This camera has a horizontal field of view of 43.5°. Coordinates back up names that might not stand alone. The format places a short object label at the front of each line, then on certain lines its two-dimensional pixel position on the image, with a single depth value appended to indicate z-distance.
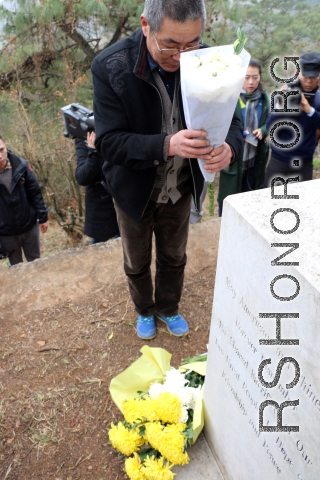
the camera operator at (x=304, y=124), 3.18
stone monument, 0.94
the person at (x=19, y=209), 3.18
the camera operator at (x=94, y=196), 2.92
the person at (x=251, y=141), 3.45
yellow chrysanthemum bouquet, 1.60
